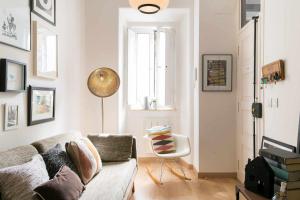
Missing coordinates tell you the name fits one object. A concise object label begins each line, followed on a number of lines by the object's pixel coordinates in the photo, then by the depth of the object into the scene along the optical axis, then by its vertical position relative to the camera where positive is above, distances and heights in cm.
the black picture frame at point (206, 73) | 397 +37
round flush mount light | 264 +97
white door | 337 +6
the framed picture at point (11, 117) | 214 -16
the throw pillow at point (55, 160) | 210 -52
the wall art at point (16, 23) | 208 +64
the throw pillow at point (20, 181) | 156 -53
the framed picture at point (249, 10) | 375 +131
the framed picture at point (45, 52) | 262 +50
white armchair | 383 -80
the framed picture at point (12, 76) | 206 +19
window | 518 +64
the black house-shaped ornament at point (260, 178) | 193 -61
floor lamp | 368 +23
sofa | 188 -78
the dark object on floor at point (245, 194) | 195 -74
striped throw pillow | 404 -67
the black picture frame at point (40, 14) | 257 +88
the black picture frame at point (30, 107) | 251 -9
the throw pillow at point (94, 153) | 273 -59
